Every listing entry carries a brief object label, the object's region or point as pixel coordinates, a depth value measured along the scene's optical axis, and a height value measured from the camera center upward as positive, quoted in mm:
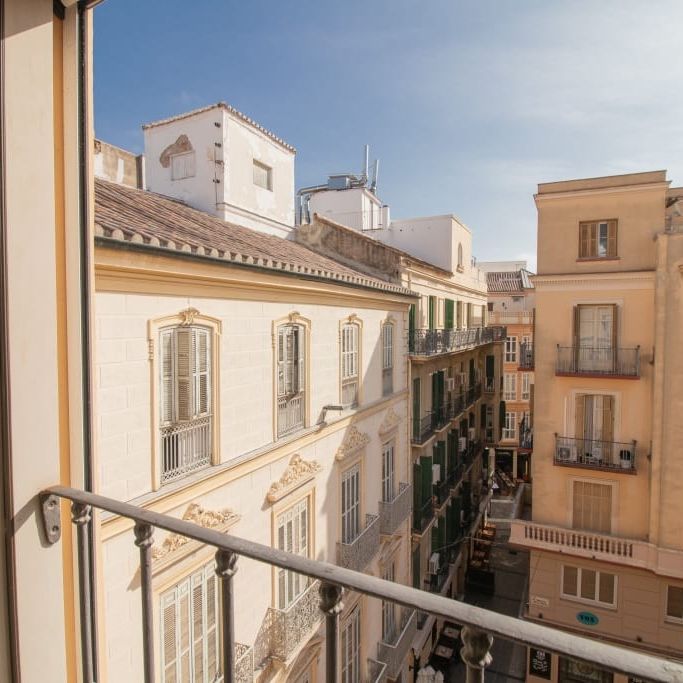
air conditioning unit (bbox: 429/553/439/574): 16547 -8211
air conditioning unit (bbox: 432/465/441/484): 16031 -5068
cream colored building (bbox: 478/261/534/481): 31109 -2192
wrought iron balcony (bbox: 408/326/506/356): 14461 -625
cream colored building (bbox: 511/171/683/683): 12555 -2578
